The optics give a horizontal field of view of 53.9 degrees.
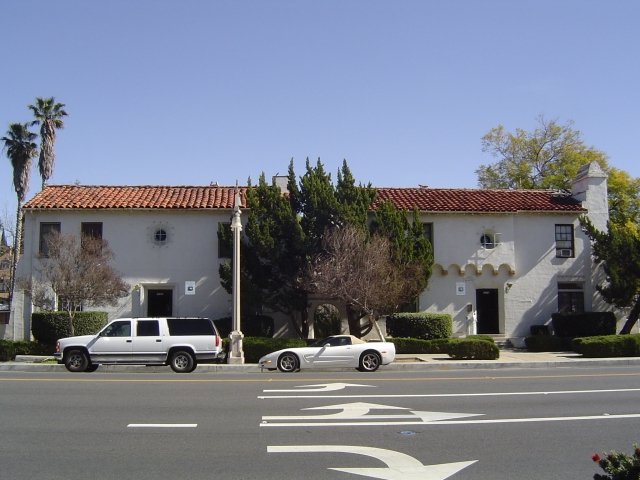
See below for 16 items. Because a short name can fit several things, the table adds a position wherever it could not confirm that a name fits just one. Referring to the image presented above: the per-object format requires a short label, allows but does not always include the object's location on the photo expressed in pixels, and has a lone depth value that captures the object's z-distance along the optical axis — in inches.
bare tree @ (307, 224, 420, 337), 832.9
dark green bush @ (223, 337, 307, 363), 822.5
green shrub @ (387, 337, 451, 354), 911.0
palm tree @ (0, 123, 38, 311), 1482.5
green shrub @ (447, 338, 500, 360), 836.0
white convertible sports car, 708.0
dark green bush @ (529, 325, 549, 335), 1059.3
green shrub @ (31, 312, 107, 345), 911.0
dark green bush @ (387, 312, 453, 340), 960.9
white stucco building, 1016.2
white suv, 714.8
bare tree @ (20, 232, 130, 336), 828.6
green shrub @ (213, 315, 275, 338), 960.3
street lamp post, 791.7
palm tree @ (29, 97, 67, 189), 1509.6
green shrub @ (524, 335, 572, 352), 993.5
